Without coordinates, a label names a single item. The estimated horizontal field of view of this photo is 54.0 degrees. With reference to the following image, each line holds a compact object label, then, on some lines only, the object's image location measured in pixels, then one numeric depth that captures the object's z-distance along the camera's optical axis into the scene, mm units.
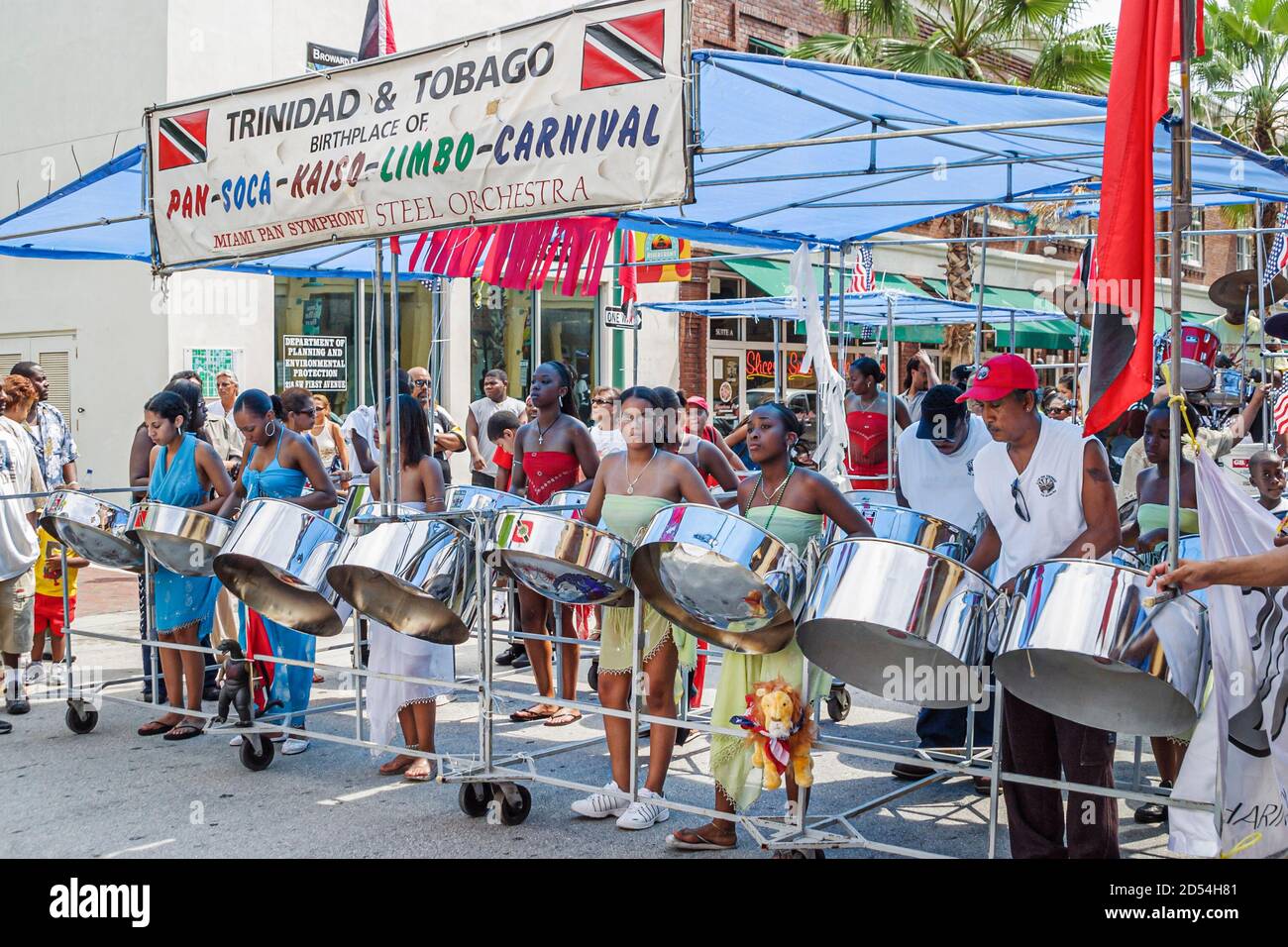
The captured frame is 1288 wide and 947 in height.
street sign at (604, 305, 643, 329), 7828
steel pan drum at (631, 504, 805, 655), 3068
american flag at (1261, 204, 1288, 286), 7779
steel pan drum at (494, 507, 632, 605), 3406
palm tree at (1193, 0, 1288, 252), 15133
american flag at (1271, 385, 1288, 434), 4727
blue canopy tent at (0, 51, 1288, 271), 3986
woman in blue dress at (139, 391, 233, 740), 4797
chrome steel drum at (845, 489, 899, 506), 4059
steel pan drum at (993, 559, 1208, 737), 2596
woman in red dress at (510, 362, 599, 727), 5074
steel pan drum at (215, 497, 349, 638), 3855
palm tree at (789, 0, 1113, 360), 12641
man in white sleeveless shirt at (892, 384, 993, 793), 4590
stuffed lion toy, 3184
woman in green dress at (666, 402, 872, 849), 3418
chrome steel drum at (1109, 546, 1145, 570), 3105
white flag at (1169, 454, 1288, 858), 2656
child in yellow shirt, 5582
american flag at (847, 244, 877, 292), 10766
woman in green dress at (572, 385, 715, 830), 3721
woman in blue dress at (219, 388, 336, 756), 4703
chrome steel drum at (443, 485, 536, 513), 4586
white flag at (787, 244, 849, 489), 5145
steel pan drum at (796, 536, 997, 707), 2834
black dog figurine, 4320
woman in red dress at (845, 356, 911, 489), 6227
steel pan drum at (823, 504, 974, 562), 3783
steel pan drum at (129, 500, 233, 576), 4250
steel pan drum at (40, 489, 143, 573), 4543
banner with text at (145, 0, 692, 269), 3371
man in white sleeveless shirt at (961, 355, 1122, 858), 2996
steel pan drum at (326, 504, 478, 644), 3607
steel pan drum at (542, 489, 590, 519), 4297
